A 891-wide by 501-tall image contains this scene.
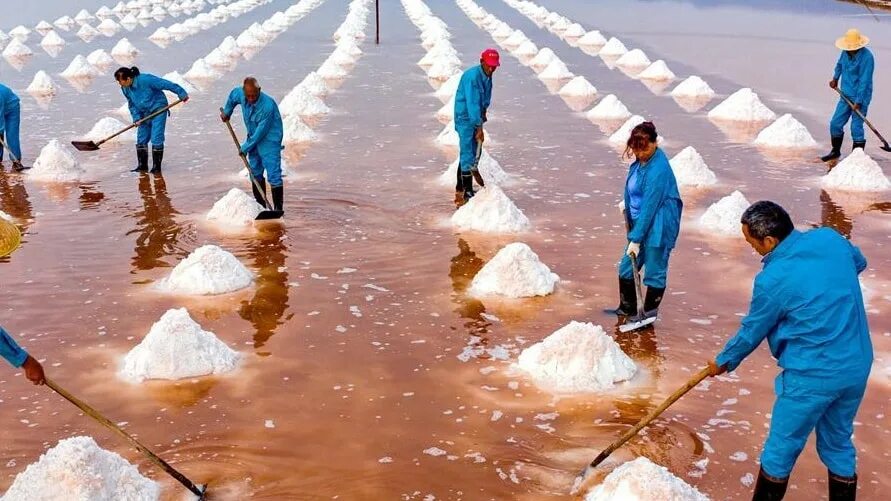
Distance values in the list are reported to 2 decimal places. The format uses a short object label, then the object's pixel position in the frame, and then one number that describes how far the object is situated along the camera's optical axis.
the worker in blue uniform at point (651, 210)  4.69
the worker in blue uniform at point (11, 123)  8.66
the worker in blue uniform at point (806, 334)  2.89
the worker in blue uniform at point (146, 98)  8.12
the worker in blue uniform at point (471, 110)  7.33
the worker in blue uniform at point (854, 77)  8.45
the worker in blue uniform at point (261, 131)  6.83
